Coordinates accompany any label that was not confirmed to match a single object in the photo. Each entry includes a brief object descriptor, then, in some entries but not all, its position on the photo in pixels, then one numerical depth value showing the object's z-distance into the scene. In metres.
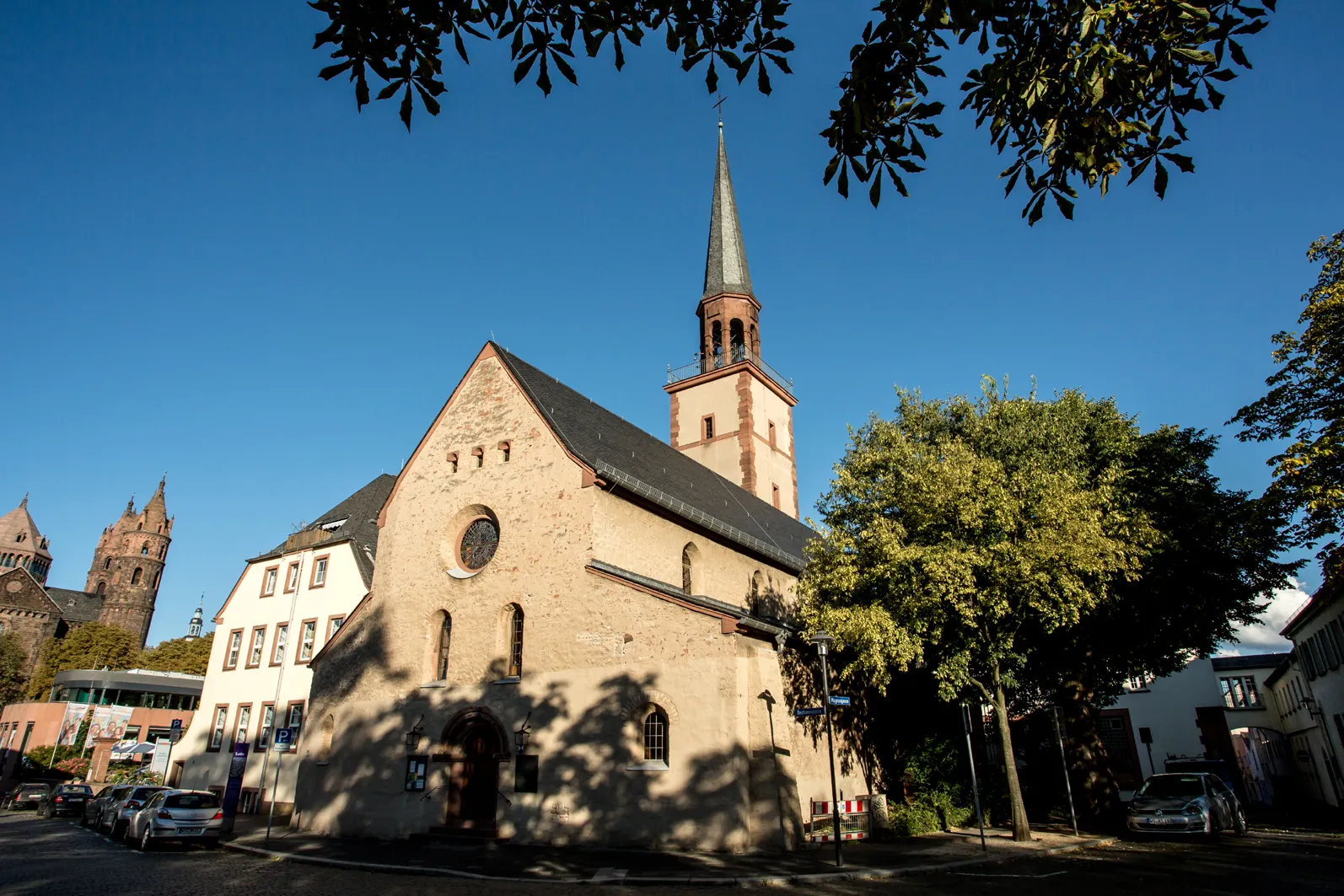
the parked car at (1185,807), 17.94
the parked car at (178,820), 18.42
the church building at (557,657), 16.31
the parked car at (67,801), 29.45
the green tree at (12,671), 63.62
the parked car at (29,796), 33.38
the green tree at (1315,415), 15.07
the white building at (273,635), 30.34
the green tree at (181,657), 63.72
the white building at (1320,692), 25.77
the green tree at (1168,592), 20.52
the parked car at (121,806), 20.36
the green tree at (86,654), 66.12
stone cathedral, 97.50
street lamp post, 14.09
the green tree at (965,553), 16.56
